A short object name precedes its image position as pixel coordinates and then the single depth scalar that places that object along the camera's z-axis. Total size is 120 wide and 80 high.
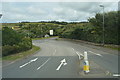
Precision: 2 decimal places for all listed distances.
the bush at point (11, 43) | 17.65
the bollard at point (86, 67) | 9.12
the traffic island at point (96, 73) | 8.44
